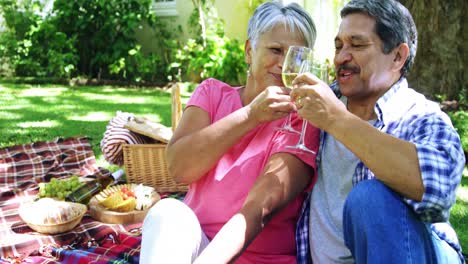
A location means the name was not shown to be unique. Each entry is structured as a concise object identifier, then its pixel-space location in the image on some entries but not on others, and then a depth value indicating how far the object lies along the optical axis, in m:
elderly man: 1.62
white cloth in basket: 4.00
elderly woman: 1.86
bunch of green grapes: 3.67
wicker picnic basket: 3.96
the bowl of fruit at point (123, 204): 3.39
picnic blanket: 2.92
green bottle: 3.63
